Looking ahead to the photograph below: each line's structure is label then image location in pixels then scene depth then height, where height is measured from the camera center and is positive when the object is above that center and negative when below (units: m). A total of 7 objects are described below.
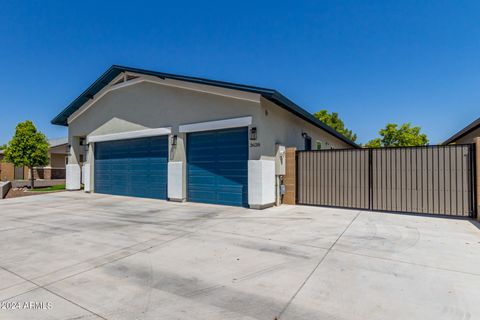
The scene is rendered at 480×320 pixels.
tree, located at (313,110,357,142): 36.41 +6.73
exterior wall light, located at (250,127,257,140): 8.66 +1.09
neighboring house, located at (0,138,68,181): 28.20 -0.51
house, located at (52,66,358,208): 8.87 +1.25
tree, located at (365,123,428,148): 31.75 +3.70
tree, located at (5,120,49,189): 17.94 +1.26
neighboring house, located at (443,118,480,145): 11.15 +1.63
